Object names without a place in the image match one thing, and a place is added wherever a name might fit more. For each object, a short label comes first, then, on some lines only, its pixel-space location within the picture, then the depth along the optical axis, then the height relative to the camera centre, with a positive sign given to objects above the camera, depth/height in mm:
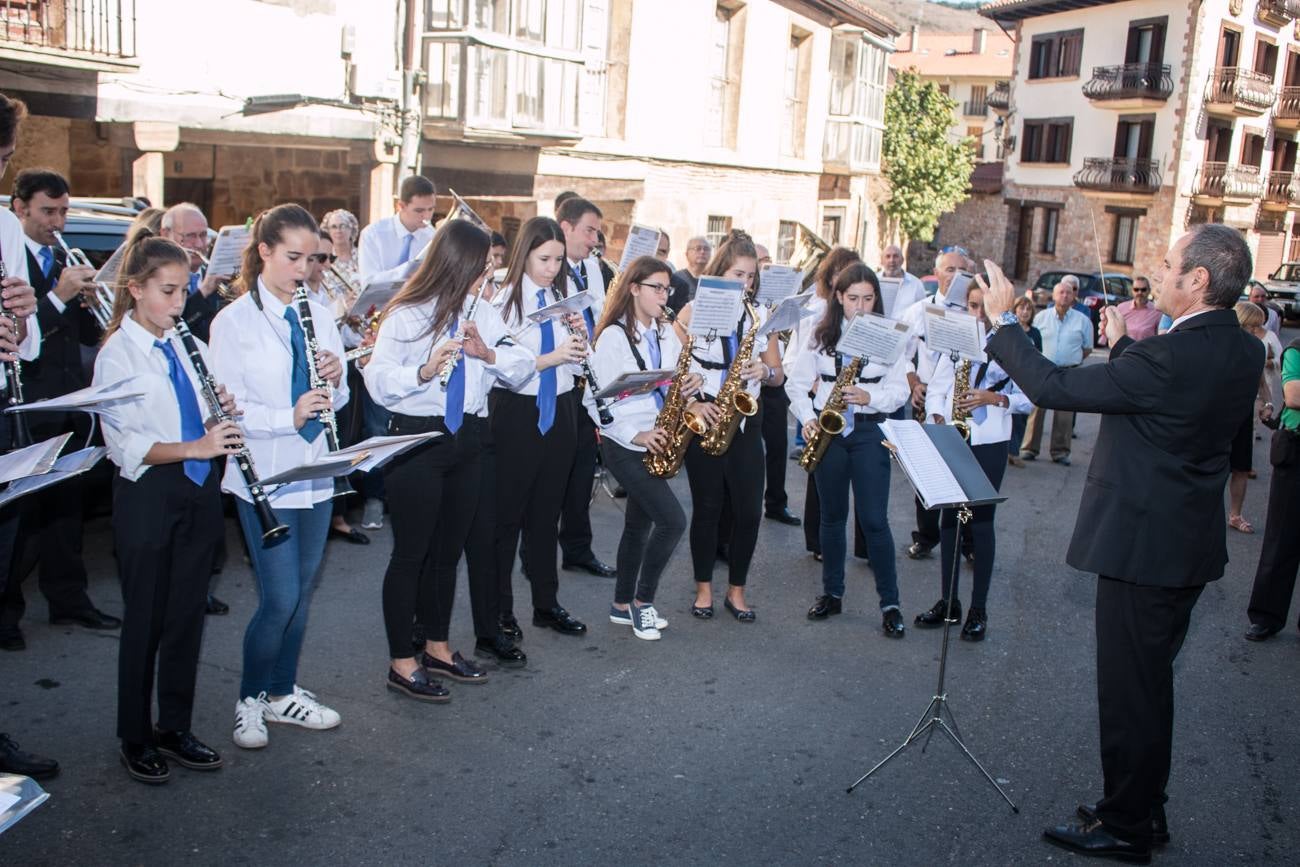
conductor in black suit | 3996 -709
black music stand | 4730 -862
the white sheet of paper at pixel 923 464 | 4605 -767
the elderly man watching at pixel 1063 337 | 11602 -524
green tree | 33750 +3520
